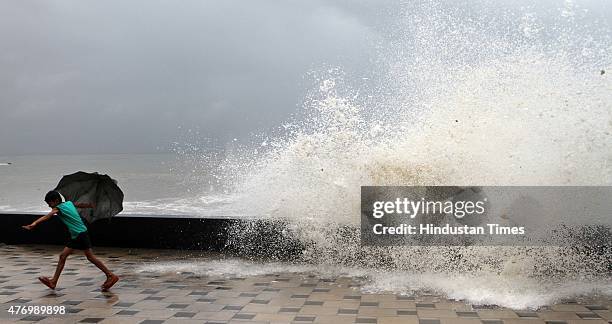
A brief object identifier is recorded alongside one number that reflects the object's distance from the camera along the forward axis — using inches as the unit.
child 237.3
